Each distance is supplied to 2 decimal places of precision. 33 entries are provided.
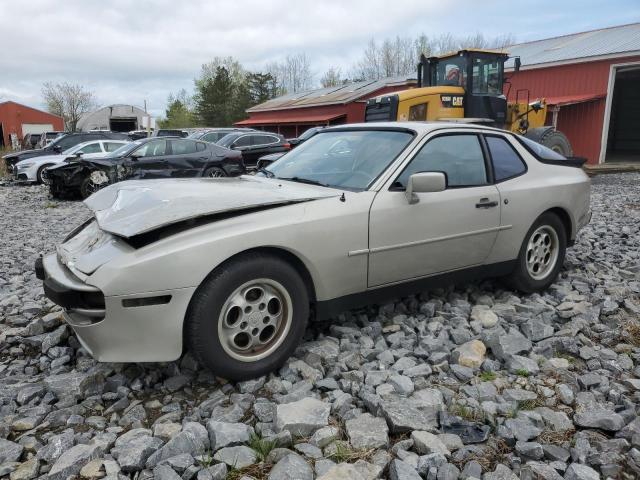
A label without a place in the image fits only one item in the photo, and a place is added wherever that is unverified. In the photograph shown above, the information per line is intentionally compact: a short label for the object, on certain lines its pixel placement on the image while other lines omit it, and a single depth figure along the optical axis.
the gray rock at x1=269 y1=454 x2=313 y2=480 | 2.20
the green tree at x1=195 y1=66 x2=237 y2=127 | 57.00
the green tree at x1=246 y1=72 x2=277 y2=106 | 59.52
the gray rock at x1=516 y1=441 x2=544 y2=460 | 2.36
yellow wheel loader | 11.47
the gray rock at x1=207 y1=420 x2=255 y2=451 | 2.44
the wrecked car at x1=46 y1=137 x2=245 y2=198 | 11.35
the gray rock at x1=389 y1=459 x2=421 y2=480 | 2.20
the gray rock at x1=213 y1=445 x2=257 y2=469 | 2.32
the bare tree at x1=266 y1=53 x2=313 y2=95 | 72.28
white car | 15.43
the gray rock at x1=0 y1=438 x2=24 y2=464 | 2.38
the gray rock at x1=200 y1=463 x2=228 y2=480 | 2.22
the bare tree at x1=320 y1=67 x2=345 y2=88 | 65.80
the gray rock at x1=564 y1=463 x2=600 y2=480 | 2.21
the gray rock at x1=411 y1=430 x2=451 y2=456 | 2.37
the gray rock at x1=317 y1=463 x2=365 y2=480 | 2.20
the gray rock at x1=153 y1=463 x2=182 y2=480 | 2.21
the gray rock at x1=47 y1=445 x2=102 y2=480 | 2.25
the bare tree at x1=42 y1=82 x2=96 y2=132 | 75.88
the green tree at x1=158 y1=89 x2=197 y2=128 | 70.66
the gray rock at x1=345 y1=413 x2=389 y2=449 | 2.44
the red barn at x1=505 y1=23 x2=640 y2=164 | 17.77
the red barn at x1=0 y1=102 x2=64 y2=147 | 51.50
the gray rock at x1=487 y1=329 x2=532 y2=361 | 3.33
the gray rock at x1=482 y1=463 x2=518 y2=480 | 2.22
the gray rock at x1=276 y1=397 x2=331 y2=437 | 2.54
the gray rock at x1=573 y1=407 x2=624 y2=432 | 2.55
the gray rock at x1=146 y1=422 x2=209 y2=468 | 2.36
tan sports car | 2.71
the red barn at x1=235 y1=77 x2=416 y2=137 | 28.22
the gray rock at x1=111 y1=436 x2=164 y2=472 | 2.31
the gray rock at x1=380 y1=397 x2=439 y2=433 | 2.54
